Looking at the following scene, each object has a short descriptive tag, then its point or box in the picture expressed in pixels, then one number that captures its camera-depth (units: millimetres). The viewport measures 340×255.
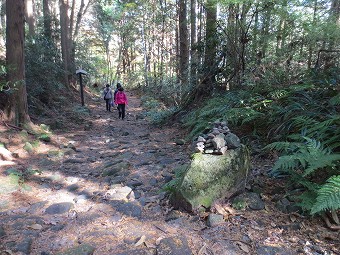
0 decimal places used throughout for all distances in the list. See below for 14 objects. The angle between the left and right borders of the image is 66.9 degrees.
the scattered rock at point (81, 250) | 2676
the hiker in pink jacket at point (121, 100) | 11373
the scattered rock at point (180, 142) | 6670
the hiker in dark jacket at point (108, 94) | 13511
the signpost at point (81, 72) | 13095
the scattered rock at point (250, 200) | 3203
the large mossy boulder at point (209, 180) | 3227
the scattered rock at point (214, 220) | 2994
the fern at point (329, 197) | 2270
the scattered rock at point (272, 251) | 2494
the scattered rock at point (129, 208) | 3503
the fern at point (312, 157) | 2724
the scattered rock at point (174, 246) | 2611
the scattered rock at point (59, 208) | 3691
